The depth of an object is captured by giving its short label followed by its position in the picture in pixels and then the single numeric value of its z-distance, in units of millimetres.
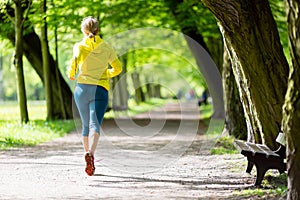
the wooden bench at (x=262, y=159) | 7780
